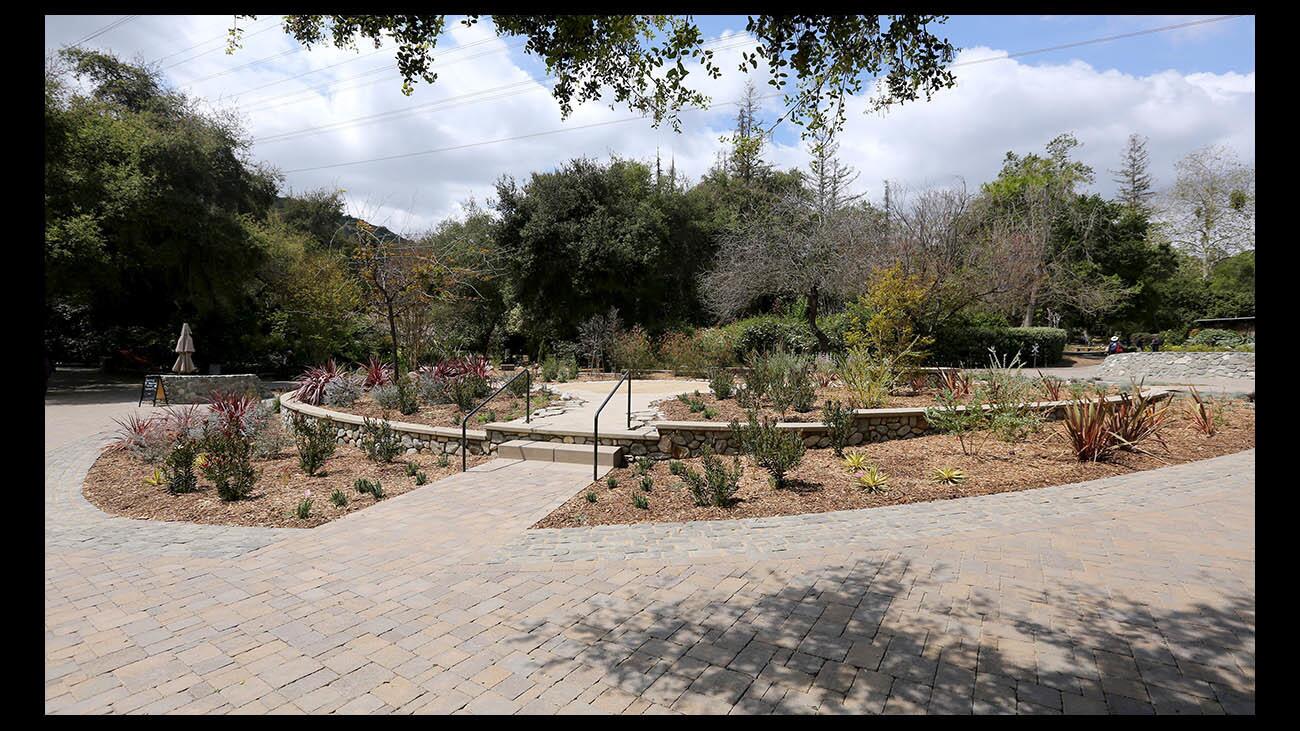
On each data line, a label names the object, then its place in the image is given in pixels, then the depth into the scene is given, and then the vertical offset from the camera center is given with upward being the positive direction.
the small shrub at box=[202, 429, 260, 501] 5.98 -0.98
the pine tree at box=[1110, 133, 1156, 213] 36.32 +11.06
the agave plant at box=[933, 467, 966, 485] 6.22 -1.13
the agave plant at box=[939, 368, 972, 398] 9.91 -0.31
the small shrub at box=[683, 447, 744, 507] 5.51 -1.09
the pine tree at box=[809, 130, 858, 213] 20.97 +6.95
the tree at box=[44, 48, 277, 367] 15.40 +4.29
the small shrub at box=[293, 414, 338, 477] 6.98 -0.88
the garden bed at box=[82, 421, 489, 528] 5.55 -1.25
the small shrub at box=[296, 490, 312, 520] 5.31 -1.22
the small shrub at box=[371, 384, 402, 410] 9.95 -0.46
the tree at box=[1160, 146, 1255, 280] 31.45 +8.06
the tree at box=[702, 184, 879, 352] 16.95 +3.01
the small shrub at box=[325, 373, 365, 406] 10.45 -0.38
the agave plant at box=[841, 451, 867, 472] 6.57 -1.04
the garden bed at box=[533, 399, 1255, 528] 5.51 -1.17
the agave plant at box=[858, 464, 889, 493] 5.98 -1.14
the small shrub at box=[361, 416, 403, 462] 7.50 -0.92
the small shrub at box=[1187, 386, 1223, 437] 8.19 -0.72
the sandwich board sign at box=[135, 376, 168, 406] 13.79 -0.43
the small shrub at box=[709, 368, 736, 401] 9.99 -0.31
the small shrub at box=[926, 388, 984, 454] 7.61 -0.67
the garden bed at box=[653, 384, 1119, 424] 8.55 -0.59
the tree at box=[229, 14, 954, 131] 3.30 +1.89
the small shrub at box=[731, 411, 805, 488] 5.97 -0.83
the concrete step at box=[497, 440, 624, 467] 7.25 -1.03
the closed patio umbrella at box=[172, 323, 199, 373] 14.34 +0.42
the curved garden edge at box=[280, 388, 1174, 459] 7.59 -0.86
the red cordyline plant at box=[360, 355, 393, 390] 11.46 -0.14
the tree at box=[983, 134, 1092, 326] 20.03 +6.90
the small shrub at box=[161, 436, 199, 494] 6.24 -1.03
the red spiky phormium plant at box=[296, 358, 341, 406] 10.71 -0.27
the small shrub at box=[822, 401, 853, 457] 7.16 -0.70
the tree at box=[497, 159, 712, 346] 19.81 +3.90
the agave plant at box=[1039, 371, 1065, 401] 8.86 -0.34
